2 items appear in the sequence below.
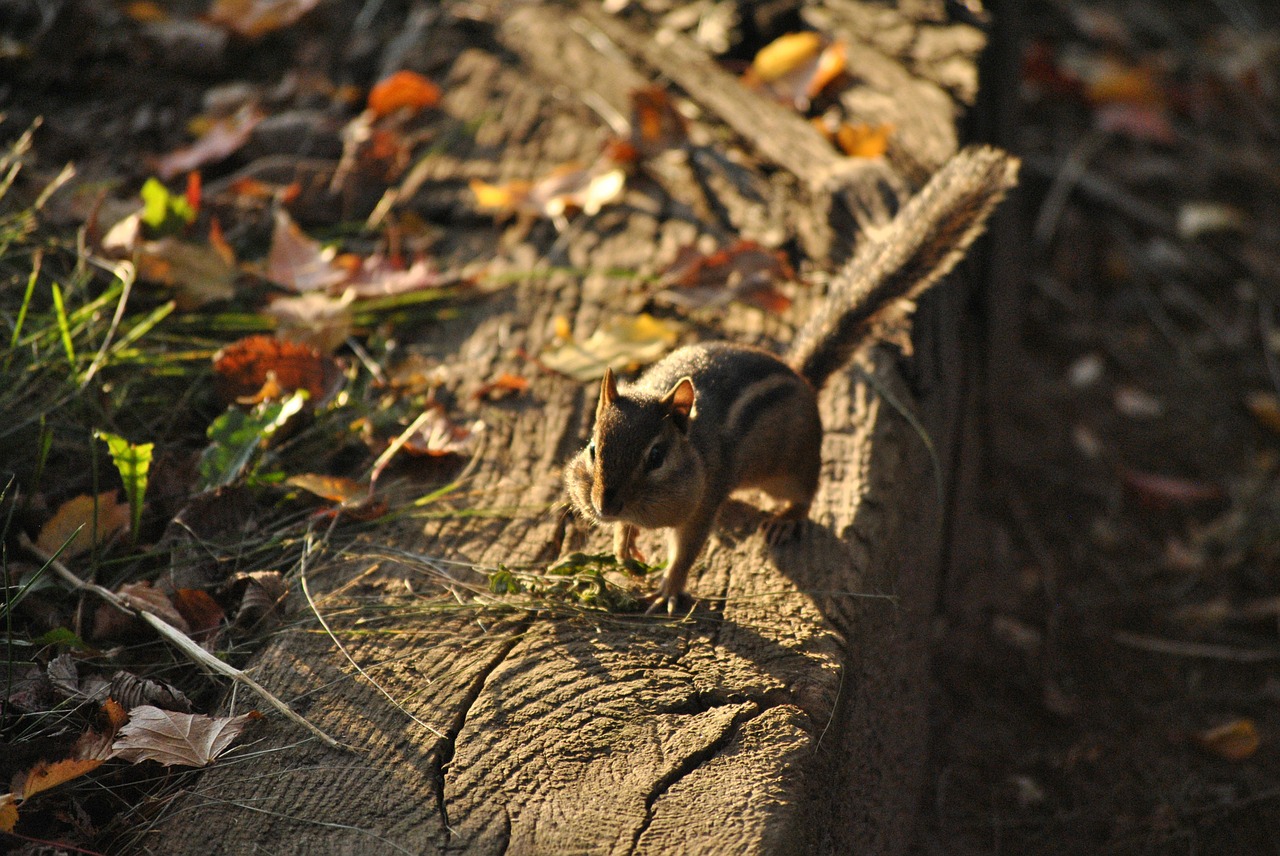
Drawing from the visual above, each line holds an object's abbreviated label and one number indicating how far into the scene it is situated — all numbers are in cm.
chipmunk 497
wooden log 370
